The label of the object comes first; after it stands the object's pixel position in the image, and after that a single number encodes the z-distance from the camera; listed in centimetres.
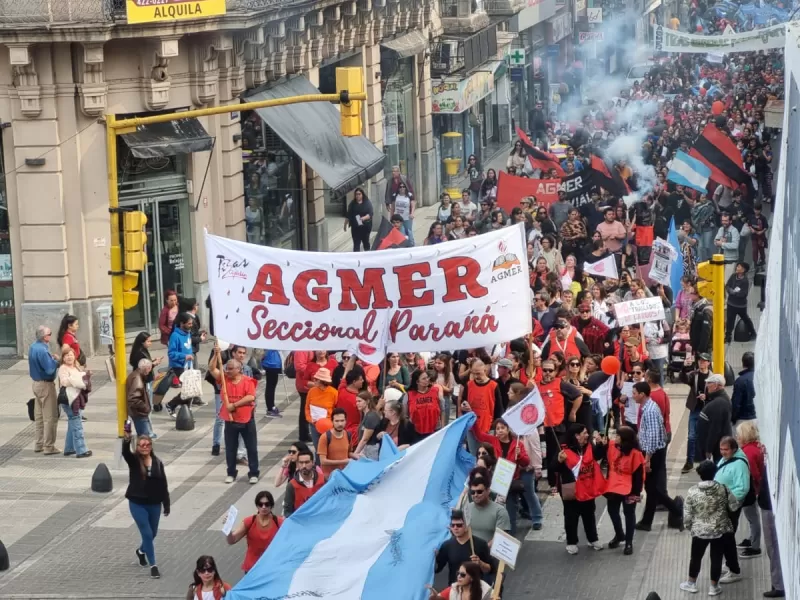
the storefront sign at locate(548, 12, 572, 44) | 6275
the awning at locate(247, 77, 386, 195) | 3006
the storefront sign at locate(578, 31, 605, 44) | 6656
